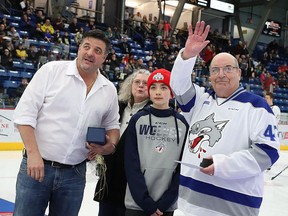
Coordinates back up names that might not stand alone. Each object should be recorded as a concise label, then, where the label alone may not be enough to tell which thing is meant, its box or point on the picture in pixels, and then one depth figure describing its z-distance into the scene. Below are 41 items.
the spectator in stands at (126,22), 13.52
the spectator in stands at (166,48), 12.51
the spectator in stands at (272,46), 17.36
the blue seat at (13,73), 7.40
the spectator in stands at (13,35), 8.21
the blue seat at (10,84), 6.48
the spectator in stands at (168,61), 10.79
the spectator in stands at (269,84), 12.87
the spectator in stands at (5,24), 8.45
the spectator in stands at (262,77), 13.50
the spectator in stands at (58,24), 10.26
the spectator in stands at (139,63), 10.03
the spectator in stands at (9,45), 7.72
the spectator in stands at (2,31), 7.94
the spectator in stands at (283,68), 15.81
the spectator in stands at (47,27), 9.58
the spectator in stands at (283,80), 14.80
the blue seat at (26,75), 7.63
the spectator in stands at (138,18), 14.54
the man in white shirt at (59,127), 1.59
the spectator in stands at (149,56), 11.21
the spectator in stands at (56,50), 8.22
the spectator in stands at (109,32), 11.15
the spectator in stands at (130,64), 9.61
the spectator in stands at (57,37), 9.34
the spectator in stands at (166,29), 13.64
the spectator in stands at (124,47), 11.33
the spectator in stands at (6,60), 7.50
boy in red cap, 1.73
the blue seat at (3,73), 7.24
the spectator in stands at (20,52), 8.00
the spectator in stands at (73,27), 10.74
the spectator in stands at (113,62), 9.58
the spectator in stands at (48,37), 9.22
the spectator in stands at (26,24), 9.46
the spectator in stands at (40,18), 10.00
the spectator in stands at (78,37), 9.86
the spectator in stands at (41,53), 8.09
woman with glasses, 1.94
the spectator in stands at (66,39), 9.48
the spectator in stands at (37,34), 9.23
